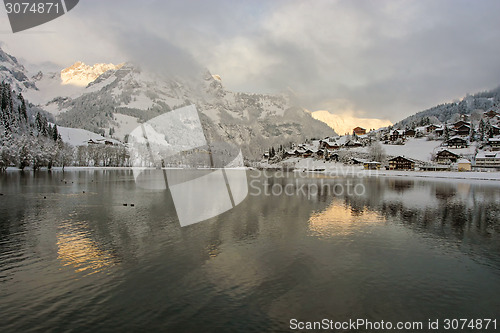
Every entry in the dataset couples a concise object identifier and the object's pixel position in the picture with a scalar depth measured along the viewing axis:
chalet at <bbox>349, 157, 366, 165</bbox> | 173.55
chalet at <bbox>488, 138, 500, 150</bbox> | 157.88
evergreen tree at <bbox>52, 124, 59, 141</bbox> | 189.50
